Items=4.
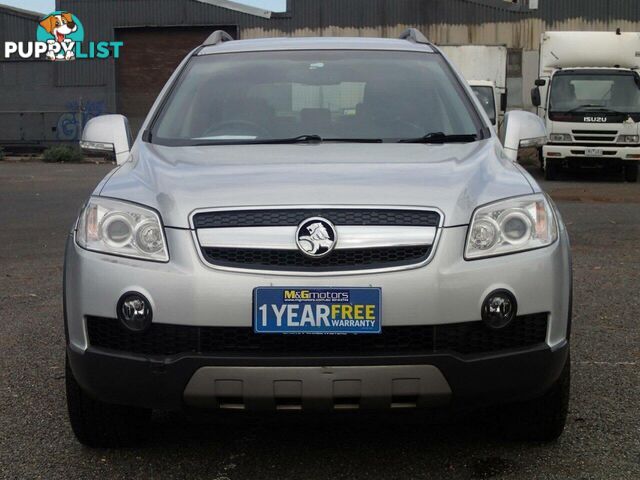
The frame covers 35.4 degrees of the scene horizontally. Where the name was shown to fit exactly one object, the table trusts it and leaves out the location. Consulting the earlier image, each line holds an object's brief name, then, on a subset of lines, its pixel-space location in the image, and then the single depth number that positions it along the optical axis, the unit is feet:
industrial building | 108.99
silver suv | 10.56
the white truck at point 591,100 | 62.90
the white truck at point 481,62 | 77.56
